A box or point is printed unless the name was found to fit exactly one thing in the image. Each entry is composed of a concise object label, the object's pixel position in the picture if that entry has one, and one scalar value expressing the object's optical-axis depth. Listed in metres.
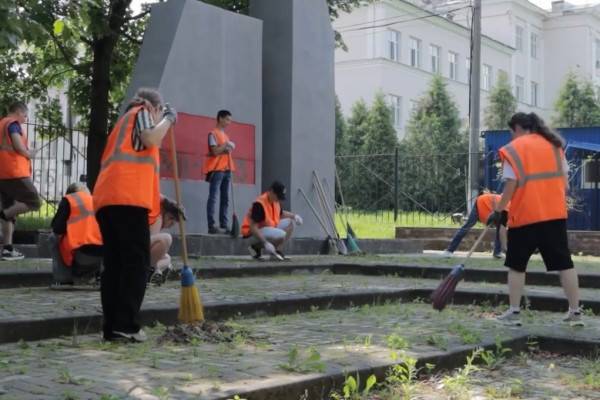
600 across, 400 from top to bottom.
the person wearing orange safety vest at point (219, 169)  12.45
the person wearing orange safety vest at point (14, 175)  9.91
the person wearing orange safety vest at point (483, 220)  13.18
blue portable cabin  20.22
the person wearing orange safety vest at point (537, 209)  7.00
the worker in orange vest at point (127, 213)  5.72
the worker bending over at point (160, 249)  8.00
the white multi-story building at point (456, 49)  40.78
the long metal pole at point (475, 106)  20.64
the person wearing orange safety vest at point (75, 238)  7.66
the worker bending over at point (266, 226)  11.48
